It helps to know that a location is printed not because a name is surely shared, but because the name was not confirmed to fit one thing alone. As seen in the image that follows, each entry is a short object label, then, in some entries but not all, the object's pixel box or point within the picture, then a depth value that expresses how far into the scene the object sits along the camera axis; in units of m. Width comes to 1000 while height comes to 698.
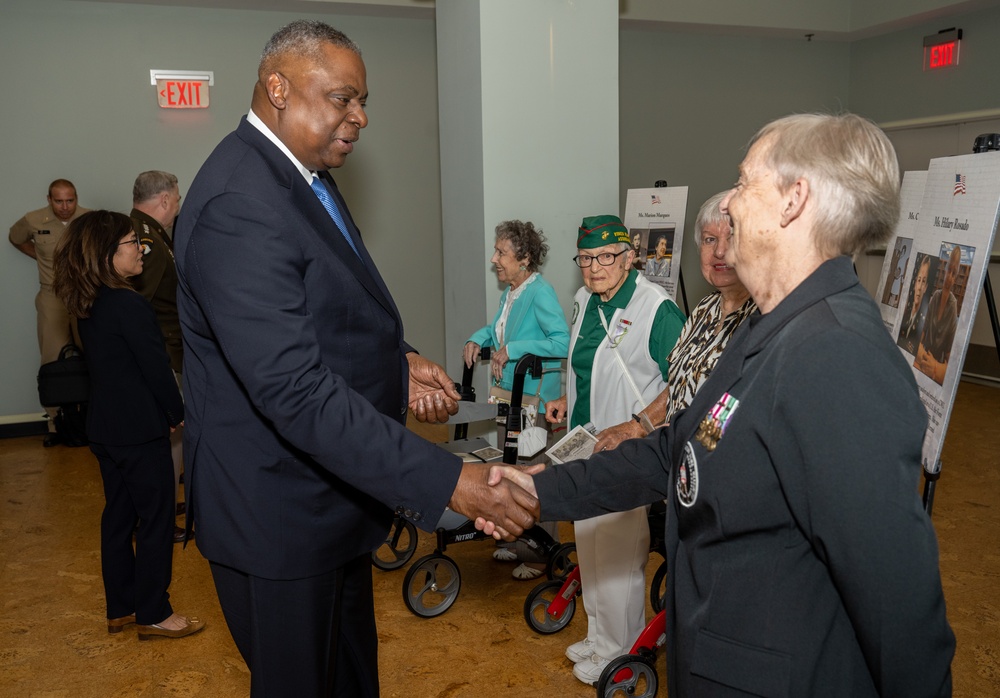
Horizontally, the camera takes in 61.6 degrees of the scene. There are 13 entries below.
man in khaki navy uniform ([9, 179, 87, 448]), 6.50
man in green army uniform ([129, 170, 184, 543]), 4.64
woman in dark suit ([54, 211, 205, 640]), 3.17
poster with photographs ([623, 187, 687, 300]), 5.53
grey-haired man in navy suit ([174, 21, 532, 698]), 1.58
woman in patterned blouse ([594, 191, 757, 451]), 2.36
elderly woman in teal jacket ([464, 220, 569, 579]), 3.91
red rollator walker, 2.69
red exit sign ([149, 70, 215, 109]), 6.88
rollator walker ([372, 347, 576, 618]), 3.50
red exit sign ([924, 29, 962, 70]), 8.02
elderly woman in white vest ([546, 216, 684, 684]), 2.85
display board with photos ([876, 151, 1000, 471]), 2.28
